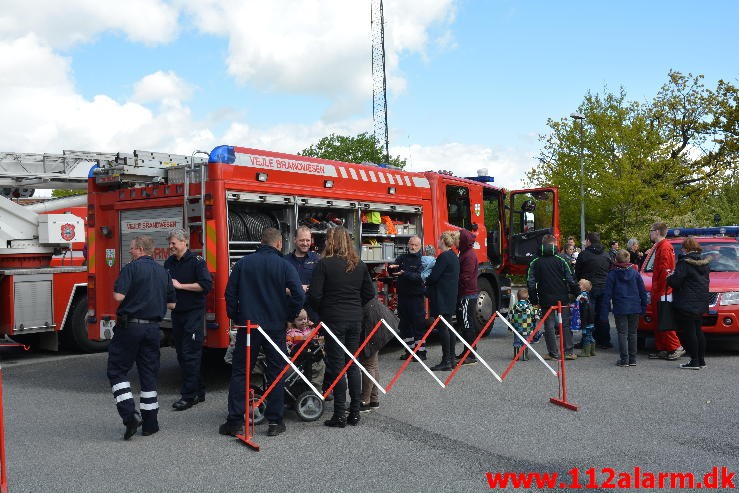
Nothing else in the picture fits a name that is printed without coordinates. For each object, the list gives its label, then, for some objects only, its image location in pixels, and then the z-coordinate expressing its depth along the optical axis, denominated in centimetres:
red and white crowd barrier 586
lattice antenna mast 4809
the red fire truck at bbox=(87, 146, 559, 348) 775
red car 966
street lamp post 2611
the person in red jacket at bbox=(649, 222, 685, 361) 957
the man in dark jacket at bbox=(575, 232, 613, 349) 1084
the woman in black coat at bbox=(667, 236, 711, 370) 886
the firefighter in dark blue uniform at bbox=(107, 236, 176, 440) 605
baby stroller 666
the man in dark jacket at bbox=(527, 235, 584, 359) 943
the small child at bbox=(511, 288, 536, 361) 1014
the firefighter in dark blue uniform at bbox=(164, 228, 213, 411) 717
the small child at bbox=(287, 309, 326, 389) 708
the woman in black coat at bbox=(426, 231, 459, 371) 897
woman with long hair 632
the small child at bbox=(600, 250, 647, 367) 930
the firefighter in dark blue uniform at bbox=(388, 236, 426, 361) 948
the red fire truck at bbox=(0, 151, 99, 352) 1034
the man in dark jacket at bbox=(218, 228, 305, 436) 610
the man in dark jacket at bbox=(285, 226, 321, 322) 766
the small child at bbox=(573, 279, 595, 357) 1025
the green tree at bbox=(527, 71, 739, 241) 2680
